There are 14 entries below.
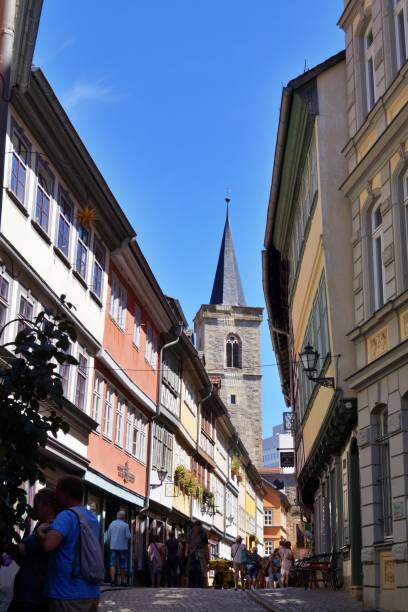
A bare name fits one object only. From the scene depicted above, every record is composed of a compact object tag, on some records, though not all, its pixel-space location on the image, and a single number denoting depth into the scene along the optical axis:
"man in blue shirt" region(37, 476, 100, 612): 5.91
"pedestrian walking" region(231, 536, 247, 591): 26.47
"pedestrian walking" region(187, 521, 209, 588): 23.42
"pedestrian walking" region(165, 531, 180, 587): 26.31
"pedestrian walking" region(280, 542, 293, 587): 27.89
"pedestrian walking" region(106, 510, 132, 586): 21.42
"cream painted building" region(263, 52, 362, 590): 17.77
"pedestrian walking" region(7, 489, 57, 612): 6.18
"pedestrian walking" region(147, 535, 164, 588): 26.88
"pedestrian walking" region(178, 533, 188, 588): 29.00
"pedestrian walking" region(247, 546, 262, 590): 28.97
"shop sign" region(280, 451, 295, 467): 60.68
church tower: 94.88
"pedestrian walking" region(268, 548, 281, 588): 30.66
